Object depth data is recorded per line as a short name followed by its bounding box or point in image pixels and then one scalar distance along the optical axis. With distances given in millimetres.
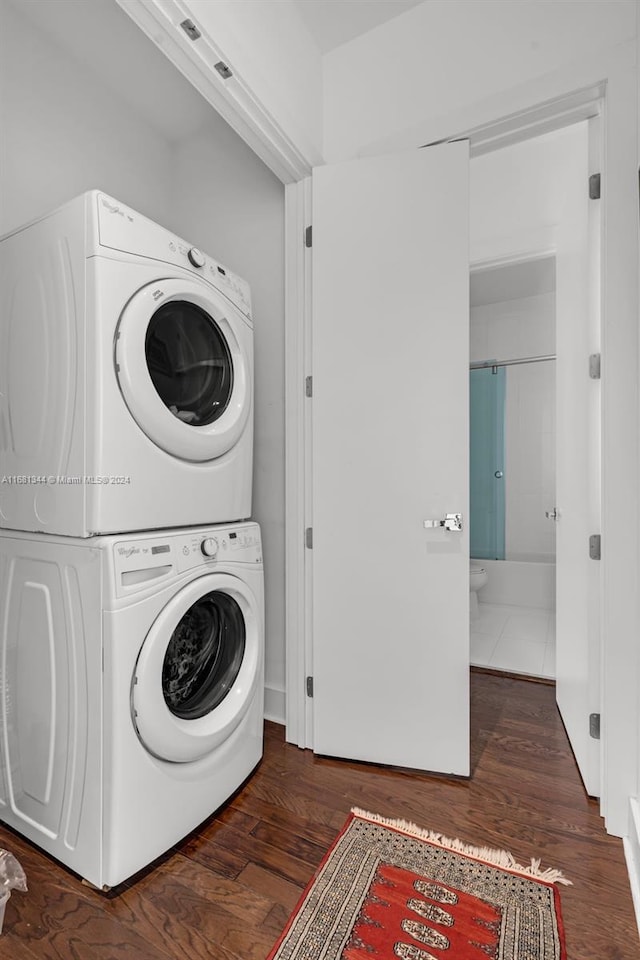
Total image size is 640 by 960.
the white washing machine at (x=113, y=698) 1194
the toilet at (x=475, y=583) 3353
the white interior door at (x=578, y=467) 1582
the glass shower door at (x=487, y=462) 3842
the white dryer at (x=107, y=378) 1232
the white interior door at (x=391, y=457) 1694
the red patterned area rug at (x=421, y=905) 1077
